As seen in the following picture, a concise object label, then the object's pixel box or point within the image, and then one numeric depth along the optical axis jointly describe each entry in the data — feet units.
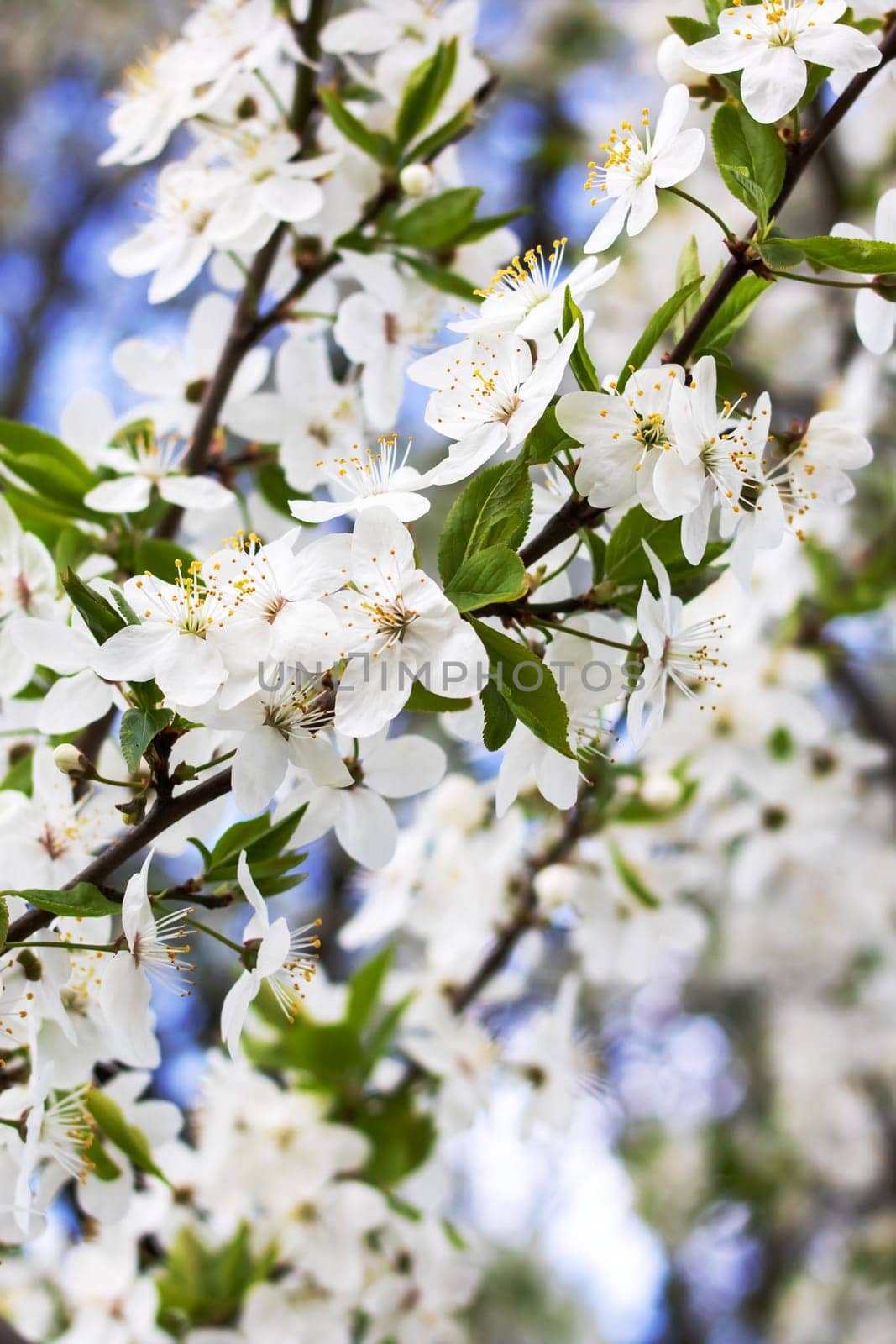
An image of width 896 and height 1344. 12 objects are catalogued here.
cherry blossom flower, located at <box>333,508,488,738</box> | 1.38
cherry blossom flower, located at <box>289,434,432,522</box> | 1.39
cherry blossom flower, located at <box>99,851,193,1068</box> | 1.42
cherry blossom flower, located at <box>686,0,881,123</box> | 1.42
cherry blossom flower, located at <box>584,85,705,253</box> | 1.42
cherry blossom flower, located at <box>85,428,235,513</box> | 1.57
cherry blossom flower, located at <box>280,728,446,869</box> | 1.46
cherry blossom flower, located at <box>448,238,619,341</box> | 1.40
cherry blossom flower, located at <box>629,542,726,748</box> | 1.40
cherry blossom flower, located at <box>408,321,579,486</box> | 1.40
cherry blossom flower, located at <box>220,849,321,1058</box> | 1.40
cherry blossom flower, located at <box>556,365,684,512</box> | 1.40
